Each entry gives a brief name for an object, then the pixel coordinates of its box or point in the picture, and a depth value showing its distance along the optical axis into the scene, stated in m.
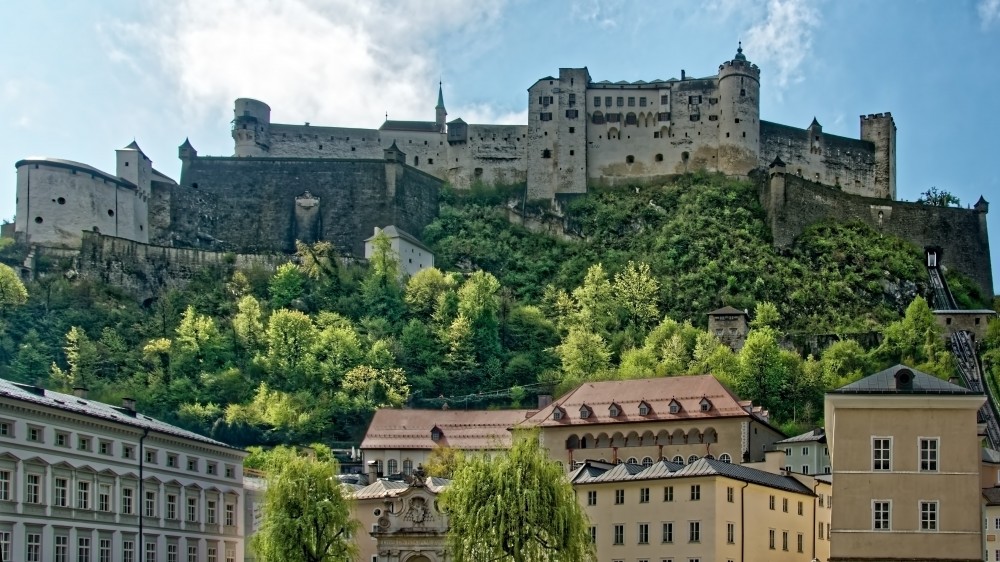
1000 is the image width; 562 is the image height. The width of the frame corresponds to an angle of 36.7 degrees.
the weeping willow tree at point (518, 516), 60.00
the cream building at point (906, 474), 48.56
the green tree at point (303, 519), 61.72
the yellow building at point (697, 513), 66.38
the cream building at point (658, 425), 83.75
